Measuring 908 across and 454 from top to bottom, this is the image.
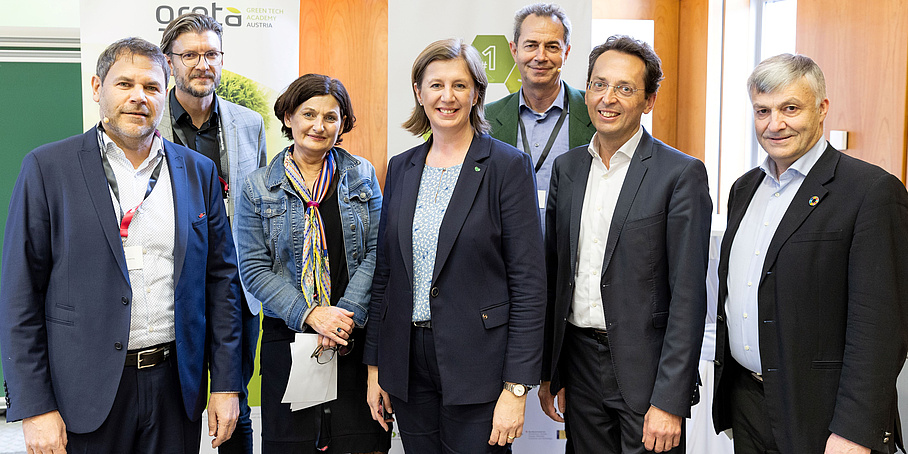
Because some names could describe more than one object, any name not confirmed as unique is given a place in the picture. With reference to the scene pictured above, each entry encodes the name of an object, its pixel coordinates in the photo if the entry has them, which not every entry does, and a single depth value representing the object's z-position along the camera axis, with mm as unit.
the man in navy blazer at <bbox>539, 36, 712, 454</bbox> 1826
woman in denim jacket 2252
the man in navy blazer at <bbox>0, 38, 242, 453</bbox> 1774
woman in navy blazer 1930
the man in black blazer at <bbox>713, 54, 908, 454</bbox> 1615
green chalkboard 4484
